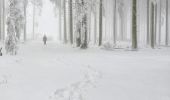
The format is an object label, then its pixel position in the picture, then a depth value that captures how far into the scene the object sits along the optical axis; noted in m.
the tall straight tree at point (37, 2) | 51.95
